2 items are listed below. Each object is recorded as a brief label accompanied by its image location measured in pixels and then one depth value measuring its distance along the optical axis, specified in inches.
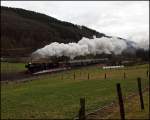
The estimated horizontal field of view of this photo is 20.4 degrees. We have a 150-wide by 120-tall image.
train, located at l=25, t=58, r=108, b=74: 3334.2
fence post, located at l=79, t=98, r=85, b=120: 621.8
